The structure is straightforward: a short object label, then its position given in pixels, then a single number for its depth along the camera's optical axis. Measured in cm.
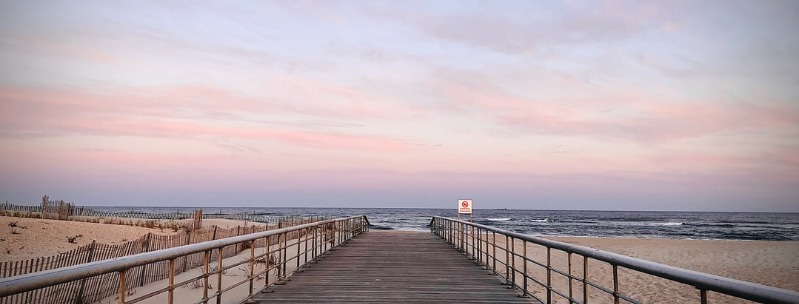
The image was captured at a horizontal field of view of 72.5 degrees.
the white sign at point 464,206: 2085
